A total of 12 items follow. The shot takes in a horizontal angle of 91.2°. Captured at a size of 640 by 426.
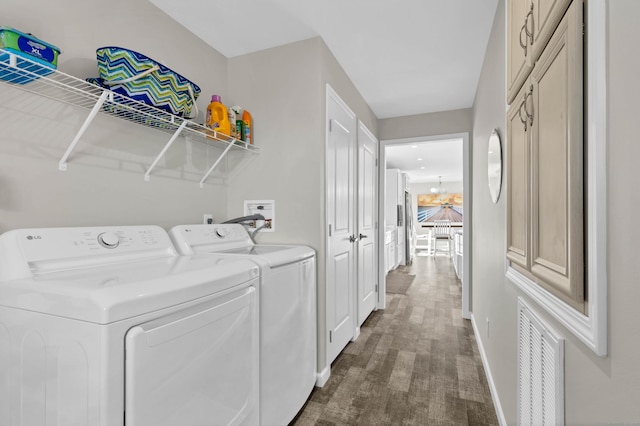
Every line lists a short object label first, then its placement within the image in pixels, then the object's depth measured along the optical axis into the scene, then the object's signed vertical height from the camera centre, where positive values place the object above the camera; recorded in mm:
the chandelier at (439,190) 11662 +895
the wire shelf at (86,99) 1104 +495
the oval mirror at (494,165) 1735 +293
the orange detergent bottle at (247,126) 2174 +612
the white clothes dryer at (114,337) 800 -362
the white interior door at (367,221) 3111 -83
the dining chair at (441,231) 9211 -520
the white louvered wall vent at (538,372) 860 -502
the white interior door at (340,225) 2281 -94
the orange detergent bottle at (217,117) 1933 +596
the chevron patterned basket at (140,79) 1369 +621
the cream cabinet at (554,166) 733 +141
